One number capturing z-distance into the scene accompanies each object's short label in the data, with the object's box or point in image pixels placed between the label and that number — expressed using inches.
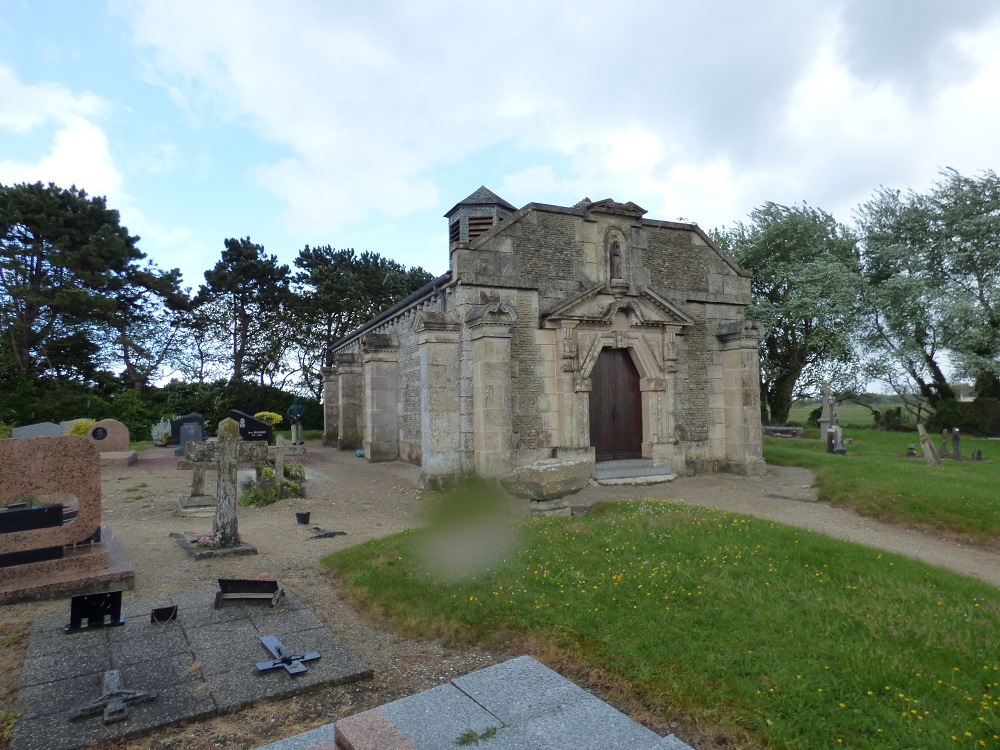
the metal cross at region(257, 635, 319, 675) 163.9
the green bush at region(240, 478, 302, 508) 457.7
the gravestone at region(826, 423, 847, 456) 724.2
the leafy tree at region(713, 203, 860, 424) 999.0
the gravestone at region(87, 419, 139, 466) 729.6
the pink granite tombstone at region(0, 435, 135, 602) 233.0
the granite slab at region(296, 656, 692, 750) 111.7
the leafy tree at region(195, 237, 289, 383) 1381.6
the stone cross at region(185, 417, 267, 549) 309.9
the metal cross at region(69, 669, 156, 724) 138.1
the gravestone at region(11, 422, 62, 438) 666.8
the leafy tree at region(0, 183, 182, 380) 1026.1
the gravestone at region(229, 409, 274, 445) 733.9
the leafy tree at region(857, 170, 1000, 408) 896.9
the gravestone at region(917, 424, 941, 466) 572.6
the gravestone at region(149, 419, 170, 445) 952.9
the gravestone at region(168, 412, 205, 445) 894.4
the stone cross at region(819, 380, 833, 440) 855.1
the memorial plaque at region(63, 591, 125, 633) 190.4
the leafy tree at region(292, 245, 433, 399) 1395.2
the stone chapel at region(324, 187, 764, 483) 479.2
